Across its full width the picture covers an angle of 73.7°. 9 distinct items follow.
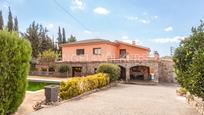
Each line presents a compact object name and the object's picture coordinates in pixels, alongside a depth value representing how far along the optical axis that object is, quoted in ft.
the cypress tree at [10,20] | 130.51
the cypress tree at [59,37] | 137.08
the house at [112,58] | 61.41
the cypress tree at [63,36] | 136.83
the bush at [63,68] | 72.43
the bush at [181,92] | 34.86
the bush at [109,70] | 49.25
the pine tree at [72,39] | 132.02
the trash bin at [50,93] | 25.86
